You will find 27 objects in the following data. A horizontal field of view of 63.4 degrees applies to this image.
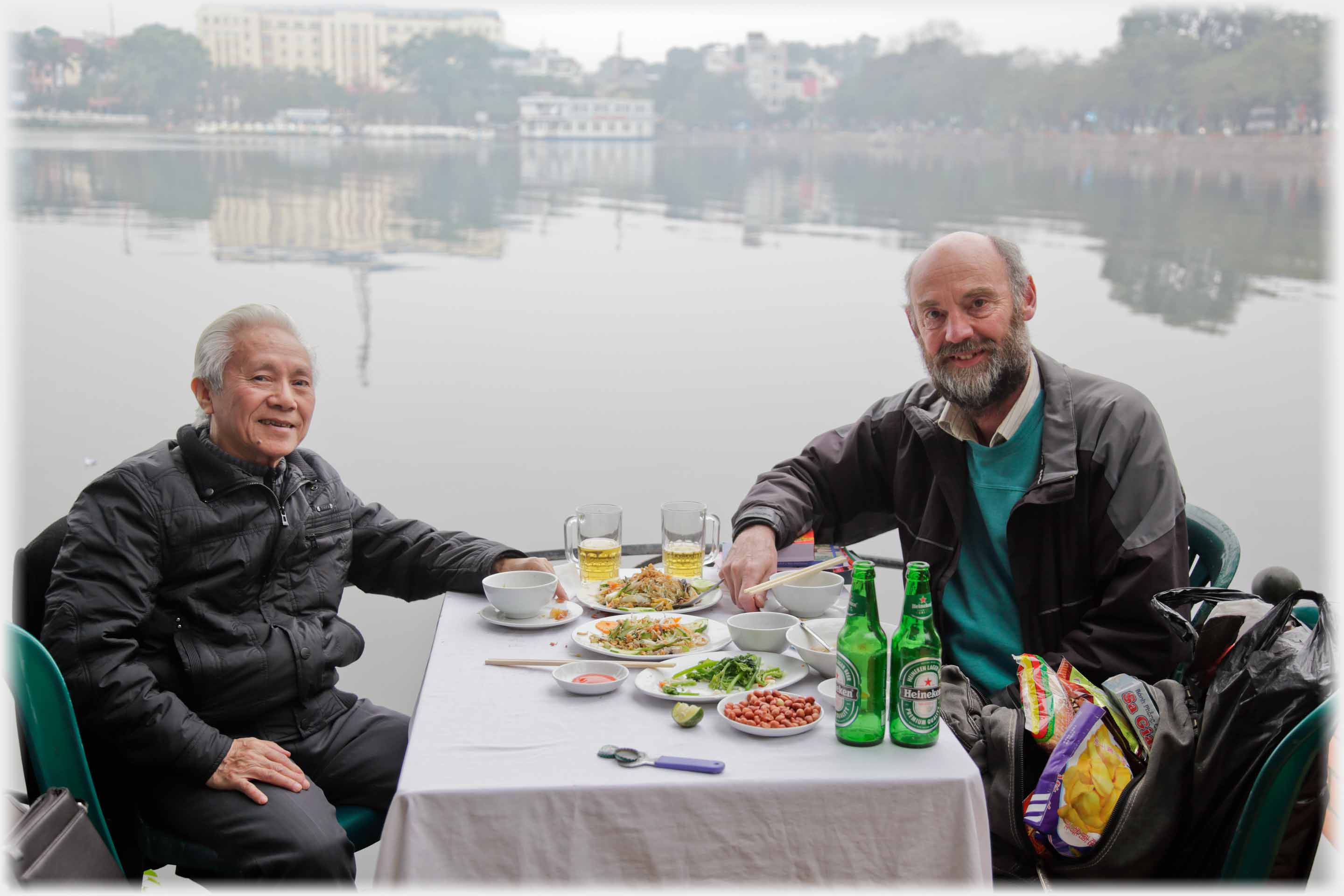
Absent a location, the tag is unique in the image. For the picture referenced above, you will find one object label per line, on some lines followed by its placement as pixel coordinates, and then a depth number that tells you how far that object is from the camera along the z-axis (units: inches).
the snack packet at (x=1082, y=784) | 64.8
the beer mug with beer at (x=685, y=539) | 87.0
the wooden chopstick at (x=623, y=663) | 67.9
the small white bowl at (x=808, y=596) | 78.5
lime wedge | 59.5
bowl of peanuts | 57.6
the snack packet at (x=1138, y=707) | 66.5
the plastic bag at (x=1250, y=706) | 61.5
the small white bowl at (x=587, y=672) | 63.2
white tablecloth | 52.6
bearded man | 77.7
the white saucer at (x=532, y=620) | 76.0
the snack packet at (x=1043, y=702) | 66.9
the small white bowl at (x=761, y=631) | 70.4
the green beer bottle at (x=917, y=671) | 56.3
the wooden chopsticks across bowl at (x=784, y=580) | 76.9
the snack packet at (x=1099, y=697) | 66.0
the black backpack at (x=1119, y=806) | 64.6
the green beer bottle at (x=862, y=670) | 57.0
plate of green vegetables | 63.7
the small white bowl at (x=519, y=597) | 75.4
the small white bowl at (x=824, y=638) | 66.0
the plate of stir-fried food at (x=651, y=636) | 71.1
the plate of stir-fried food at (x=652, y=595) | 80.4
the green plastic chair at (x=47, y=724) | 63.6
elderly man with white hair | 67.8
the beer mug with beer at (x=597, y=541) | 87.2
